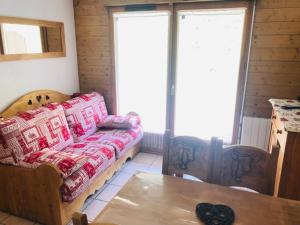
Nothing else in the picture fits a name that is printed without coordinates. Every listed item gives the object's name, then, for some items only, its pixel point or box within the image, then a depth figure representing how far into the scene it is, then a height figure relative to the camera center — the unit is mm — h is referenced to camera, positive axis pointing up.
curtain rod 2959 +679
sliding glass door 2906 -94
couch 1990 -947
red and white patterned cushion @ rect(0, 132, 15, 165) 2062 -827
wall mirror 2465 +185
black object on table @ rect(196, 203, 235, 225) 1048 -681
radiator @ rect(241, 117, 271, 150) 2854 -851
